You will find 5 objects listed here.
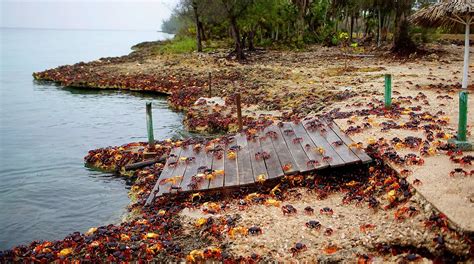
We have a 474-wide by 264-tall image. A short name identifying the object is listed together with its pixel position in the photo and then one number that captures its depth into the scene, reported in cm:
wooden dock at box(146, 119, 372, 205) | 918
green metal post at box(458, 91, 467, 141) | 838
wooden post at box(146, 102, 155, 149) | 1340
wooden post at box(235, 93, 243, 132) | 1418
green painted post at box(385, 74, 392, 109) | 1270
